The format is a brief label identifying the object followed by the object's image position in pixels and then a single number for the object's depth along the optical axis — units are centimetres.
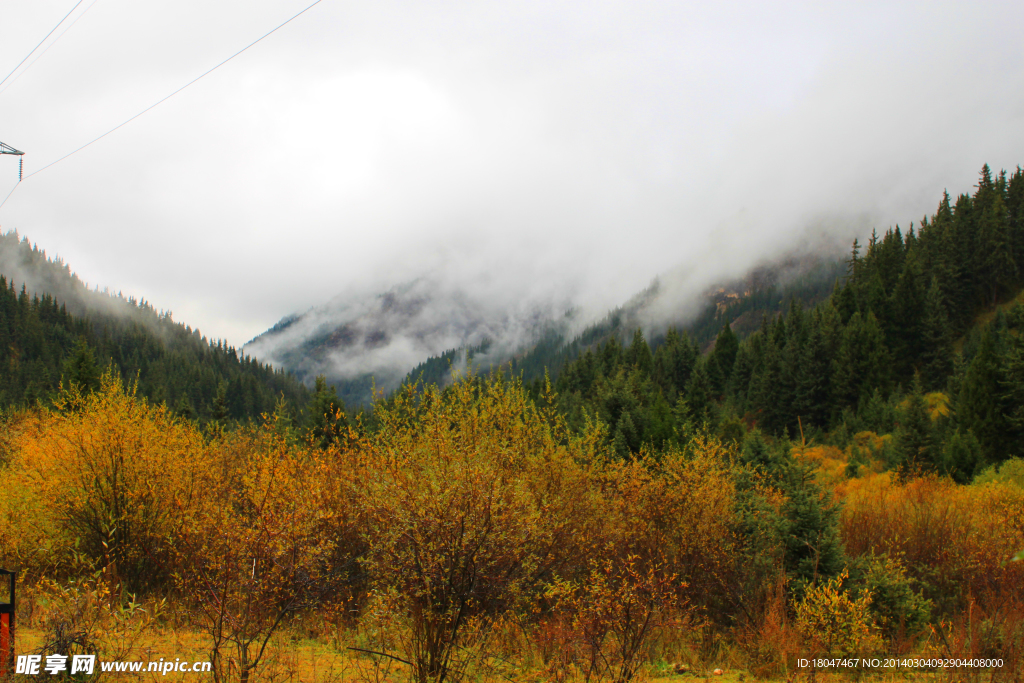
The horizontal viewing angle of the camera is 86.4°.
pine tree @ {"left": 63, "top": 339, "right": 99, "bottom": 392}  4566
